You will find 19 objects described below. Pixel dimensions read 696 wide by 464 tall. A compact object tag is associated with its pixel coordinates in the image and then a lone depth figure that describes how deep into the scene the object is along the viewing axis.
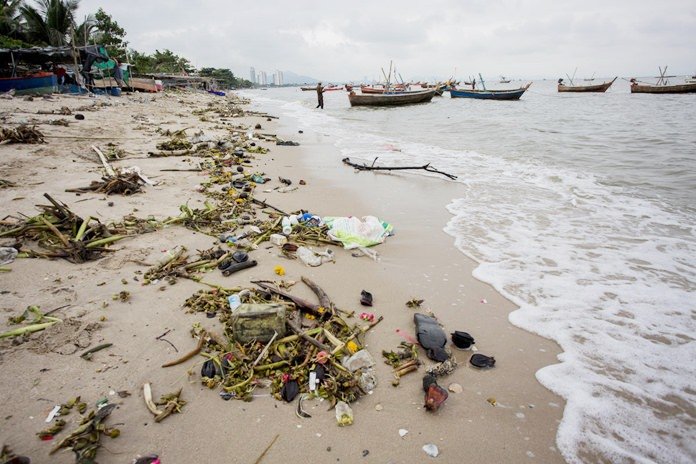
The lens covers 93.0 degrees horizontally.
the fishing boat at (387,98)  34.81
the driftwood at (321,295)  3.49
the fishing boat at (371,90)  38.83
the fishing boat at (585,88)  52.78
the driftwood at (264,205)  6.06
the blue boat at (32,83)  19.92
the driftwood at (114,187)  6.11
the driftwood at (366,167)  8.88
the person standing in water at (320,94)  30.55
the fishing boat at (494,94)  41.72
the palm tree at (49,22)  31.12
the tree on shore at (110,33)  40.16
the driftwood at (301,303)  3.38
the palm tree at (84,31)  35.25
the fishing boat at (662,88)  44.56
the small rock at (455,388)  2.70
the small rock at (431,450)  2.20
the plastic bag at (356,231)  5.05
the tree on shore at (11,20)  29.78
